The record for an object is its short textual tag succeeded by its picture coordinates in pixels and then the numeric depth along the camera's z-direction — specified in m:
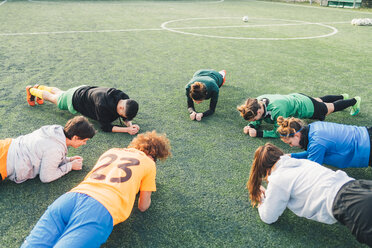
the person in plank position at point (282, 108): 4.03
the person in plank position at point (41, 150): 3.06
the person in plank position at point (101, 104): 4.08
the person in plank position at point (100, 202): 2.20
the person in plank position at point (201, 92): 4.55
